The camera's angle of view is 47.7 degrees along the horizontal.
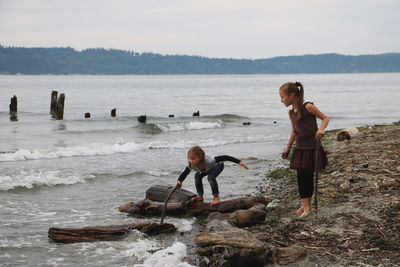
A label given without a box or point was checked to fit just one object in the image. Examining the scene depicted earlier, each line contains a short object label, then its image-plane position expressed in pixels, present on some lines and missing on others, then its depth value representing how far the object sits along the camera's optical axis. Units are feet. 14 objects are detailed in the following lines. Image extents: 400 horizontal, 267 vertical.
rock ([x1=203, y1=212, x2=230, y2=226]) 23.54
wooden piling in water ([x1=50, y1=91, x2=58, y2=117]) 120.80
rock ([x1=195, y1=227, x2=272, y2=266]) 16.37
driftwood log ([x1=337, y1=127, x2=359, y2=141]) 57.47
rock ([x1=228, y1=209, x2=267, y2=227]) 22.36
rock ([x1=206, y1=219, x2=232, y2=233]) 18.98
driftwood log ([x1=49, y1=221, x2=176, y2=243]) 22.26
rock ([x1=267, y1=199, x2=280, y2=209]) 26.17
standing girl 19.76
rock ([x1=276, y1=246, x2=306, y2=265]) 16.36
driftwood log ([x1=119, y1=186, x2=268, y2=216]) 24.97
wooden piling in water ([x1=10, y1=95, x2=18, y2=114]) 121.94
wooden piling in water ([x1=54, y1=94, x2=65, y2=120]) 110.11
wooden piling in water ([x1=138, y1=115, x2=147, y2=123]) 103.81
